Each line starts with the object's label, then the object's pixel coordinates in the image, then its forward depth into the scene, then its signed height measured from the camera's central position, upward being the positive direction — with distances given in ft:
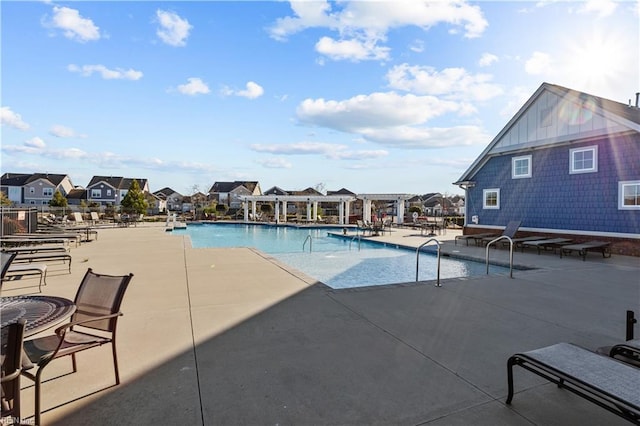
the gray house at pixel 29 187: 163.63 +9.15
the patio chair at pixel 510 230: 42.65 -2.92
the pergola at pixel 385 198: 89.68 +1.79
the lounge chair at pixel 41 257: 23.58 -3.62
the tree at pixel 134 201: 114.21 +1.83
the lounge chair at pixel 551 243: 36.94 -3.86
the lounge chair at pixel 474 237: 44.25 -3.86
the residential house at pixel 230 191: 209.97 +9.70
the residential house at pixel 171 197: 222.38 +6.21
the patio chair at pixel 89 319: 8.04 -2.99
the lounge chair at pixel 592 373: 6.10 -3.31
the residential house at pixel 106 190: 178.60 +8.61
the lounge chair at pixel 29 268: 18.43 -3.33
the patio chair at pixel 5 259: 13.01 -2.08
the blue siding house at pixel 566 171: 35.27 +4.33
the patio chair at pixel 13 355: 5.87 -2.55
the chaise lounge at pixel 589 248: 33.04 -4.02
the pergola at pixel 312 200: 96.17 +1.92
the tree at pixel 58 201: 144.77 +2.32
